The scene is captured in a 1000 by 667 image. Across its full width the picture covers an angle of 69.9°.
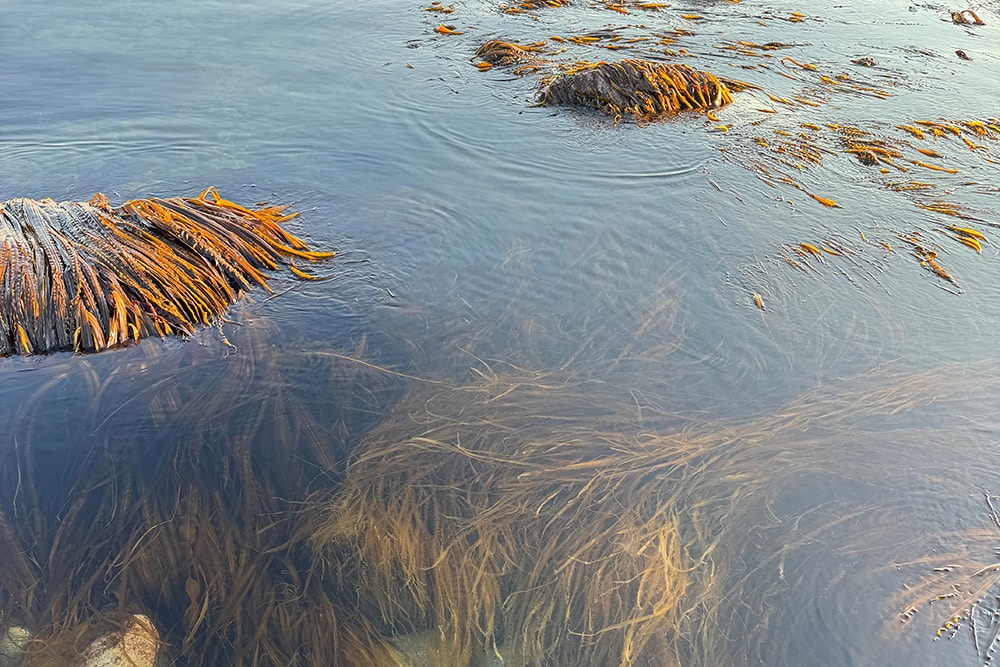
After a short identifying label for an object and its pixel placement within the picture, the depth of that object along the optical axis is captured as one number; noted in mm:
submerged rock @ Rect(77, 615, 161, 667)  2162
